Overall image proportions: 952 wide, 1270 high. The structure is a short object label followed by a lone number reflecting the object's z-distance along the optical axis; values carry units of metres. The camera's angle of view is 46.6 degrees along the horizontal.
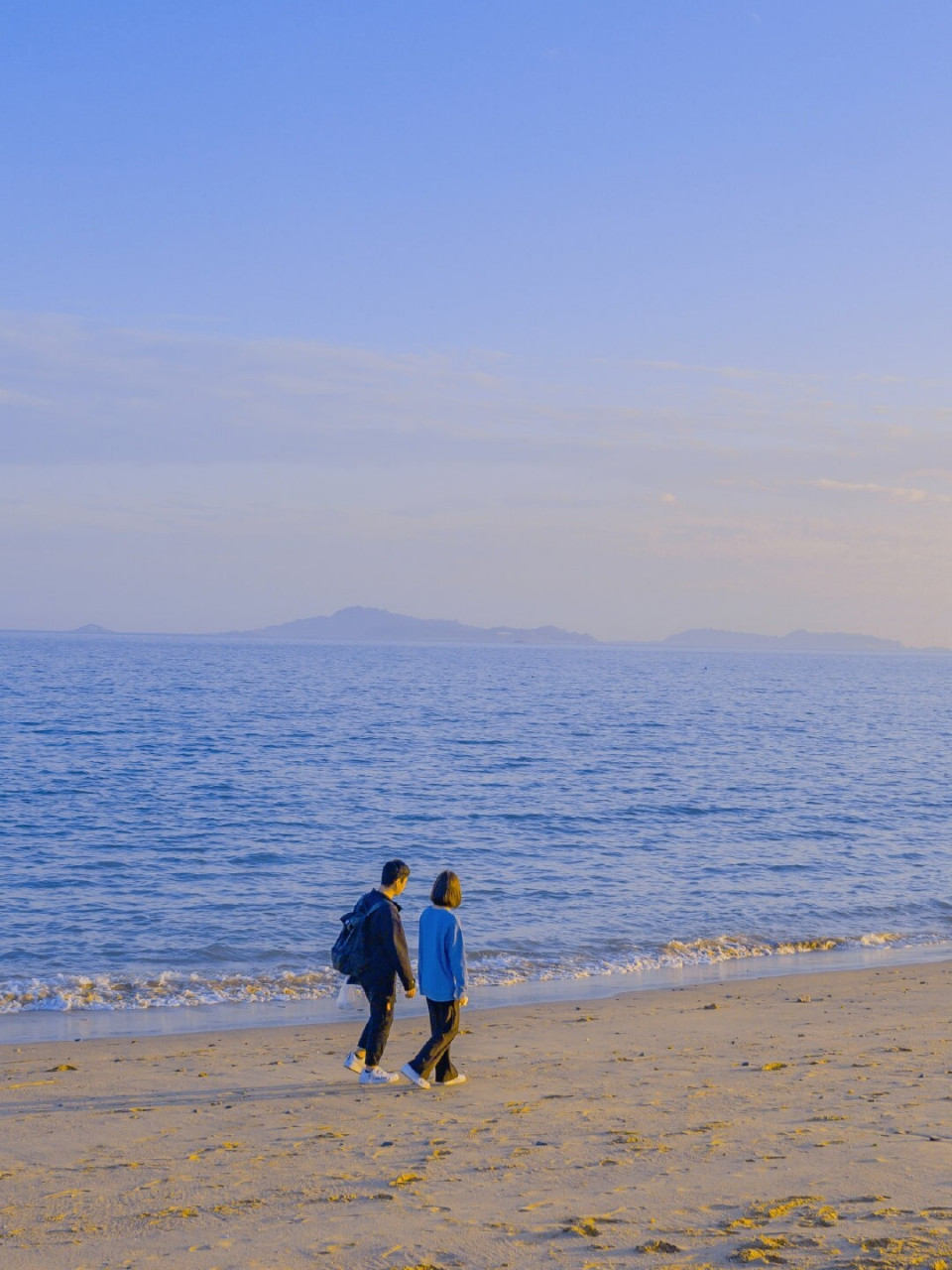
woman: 9.33
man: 9.29
